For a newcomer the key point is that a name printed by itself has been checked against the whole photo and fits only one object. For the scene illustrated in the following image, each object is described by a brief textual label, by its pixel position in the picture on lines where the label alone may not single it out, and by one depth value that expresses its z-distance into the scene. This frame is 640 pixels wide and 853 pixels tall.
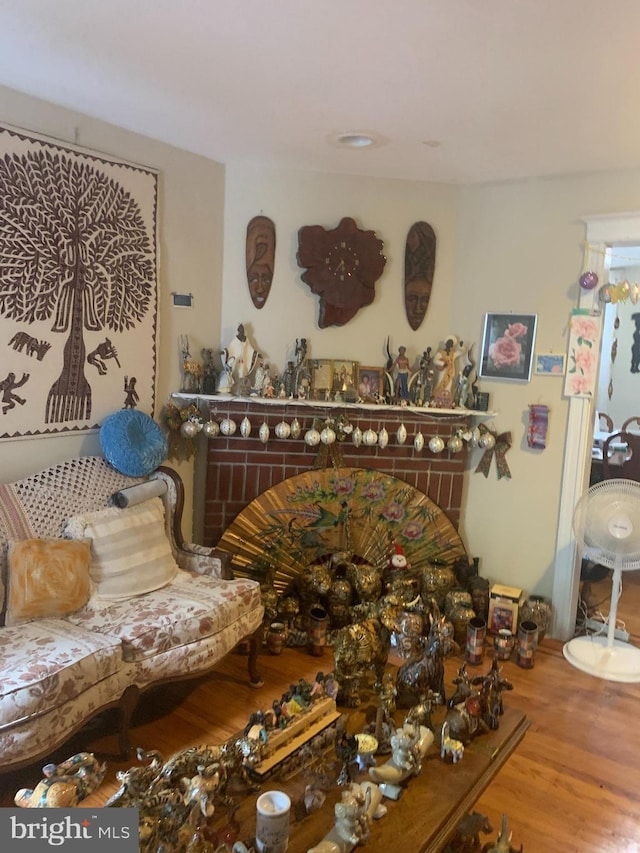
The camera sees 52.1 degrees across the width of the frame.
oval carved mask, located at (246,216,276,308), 3.34
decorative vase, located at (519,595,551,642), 3.26
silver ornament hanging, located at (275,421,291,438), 3.27
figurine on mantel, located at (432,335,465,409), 3.44
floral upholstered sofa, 1.96
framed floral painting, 3.33
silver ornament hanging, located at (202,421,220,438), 3.24
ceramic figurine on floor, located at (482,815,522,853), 1.61
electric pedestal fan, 3.04
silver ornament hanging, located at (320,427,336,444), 3.28
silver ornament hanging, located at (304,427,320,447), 3.28
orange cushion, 2.28
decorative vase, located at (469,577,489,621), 3.33
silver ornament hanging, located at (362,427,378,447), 3.35
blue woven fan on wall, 2.80
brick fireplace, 3.31
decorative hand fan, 3.33
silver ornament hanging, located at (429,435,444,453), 3.40
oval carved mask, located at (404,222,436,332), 3.44
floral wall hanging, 3.17
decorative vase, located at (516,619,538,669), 3.05
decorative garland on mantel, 3.25
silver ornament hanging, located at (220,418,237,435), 3.25
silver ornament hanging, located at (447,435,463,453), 3.43
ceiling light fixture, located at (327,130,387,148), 2.71
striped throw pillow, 2.54
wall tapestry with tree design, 2.52
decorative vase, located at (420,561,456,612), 3.29
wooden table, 1.45
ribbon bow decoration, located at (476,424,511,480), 3.44
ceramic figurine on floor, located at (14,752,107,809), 1.32
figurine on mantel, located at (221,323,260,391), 3.31
